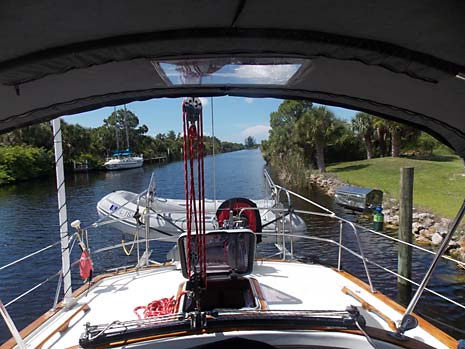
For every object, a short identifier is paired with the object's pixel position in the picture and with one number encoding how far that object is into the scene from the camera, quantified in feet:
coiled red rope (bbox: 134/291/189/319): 8.88
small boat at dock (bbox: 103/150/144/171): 138.41
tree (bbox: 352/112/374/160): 88.79
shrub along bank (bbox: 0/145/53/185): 97.96
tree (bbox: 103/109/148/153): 198.90
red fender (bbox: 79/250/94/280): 11.35
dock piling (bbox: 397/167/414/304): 24.43
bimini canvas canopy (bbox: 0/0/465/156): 3.33
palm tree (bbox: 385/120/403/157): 78.95
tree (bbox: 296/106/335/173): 86.94
